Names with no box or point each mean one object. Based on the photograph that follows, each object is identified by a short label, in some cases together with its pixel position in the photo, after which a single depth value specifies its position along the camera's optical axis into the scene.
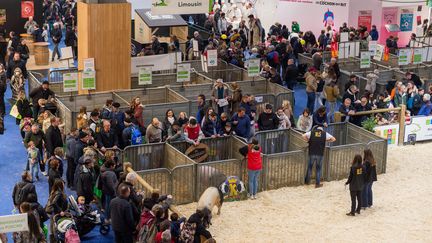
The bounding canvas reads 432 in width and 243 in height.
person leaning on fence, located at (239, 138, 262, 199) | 16.11
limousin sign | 20.78
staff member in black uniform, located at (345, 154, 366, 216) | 15.33
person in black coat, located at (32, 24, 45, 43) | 30.45
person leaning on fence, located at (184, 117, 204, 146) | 17.39
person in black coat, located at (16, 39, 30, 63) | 25.98
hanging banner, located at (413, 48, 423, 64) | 25.41
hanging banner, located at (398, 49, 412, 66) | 25.14
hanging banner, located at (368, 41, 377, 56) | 26.22
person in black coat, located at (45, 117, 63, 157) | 16.98
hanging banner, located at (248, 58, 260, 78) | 22.64
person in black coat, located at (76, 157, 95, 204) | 14.64
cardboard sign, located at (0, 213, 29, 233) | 11.02
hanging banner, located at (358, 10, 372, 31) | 34.22
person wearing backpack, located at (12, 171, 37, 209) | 13.45
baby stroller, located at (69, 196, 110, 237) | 14.22
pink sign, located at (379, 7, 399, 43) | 34.53
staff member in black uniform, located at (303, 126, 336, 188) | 16.72
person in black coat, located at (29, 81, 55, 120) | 19.75
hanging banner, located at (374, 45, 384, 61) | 25.75
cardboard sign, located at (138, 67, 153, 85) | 21.45
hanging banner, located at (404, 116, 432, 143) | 20.52
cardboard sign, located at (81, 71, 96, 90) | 20.71
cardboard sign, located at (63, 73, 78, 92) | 20.06
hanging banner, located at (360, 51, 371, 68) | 25.19
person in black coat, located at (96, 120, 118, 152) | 16.86
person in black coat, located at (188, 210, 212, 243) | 12.41
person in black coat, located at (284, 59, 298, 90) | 24.09
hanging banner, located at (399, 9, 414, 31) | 35.22
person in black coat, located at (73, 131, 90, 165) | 16.03
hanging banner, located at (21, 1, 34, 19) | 31.98
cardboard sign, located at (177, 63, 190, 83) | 21.97
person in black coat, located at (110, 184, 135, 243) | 12.84
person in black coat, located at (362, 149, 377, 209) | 15.49
